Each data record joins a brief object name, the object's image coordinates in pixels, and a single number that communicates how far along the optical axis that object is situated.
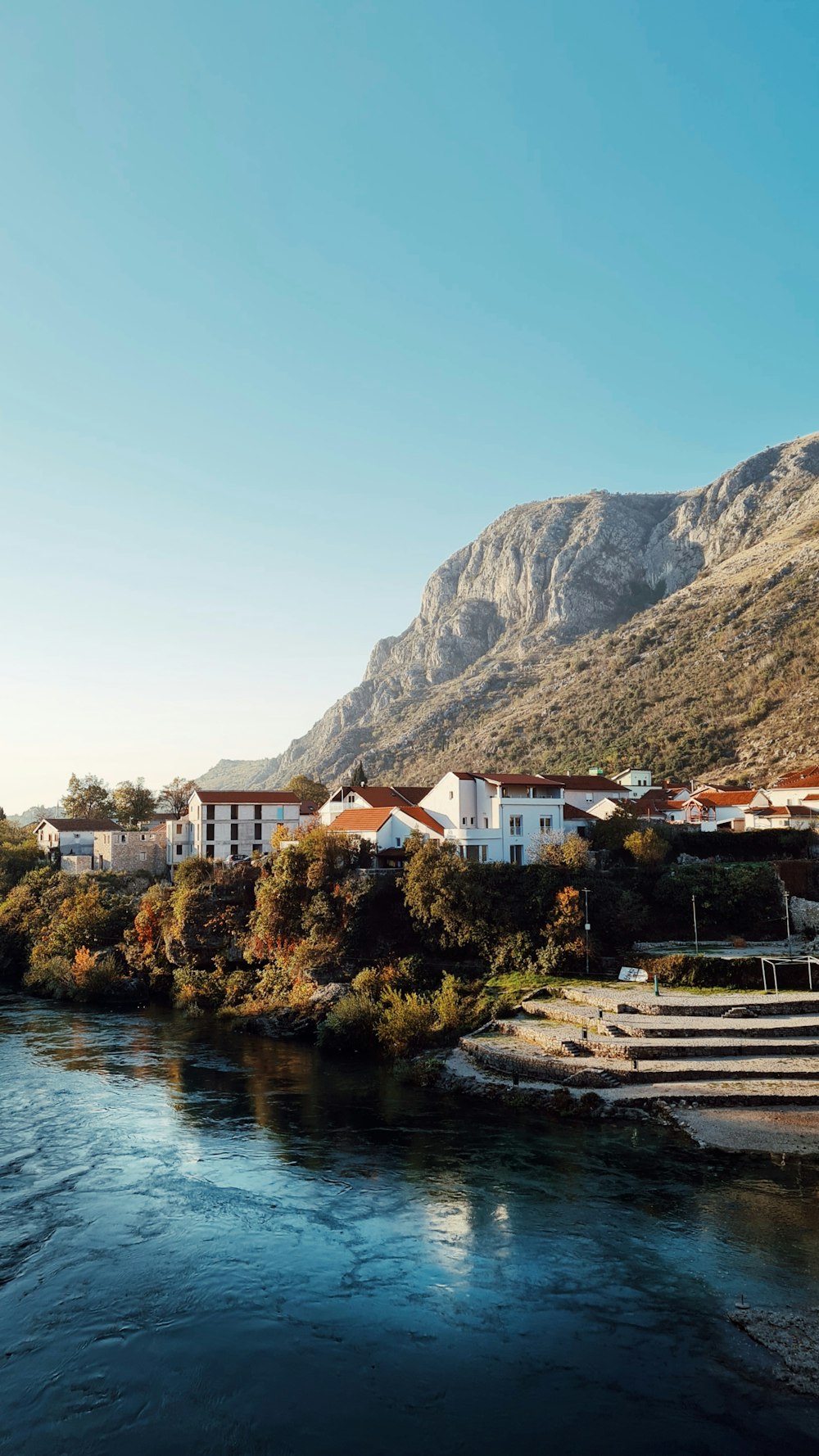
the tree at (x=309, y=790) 95.06
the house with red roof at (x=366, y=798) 65.06
